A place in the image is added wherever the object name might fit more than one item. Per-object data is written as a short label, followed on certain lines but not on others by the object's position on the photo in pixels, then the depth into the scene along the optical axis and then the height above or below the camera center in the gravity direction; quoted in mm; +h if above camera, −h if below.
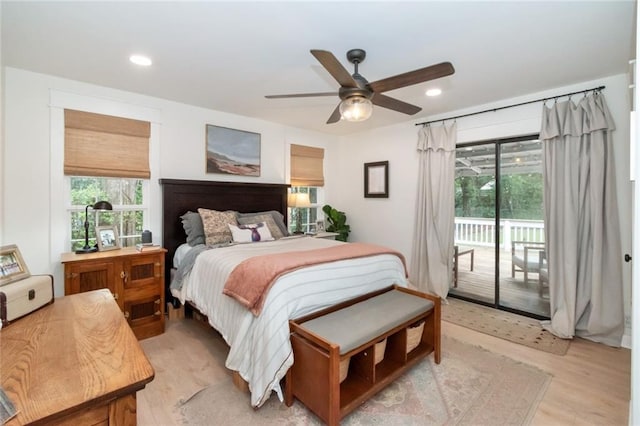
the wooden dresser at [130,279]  2521 -636
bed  1866 -614
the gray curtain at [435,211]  3846 +3
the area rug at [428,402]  1814 -1278
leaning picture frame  1146 -234
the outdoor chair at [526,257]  3402 -540
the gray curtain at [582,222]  2752 -100
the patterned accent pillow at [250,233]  3289 -258
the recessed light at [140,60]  2426 +1263
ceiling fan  1798 +877
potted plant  4969 -208
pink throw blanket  1943 -423
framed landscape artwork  3832 +804
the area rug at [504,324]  2779 -1221
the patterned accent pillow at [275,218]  3676 -103
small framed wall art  4641 +513
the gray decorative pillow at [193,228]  3251 -202
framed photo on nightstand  2896 -286
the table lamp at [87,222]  2754 -123
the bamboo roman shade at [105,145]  2885 +668
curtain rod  2842 +1213
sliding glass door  3393 -179
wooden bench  1706 -903
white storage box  1007 -324
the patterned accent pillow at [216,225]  3220 -168
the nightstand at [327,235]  4447 -373
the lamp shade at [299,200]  4336 +156
